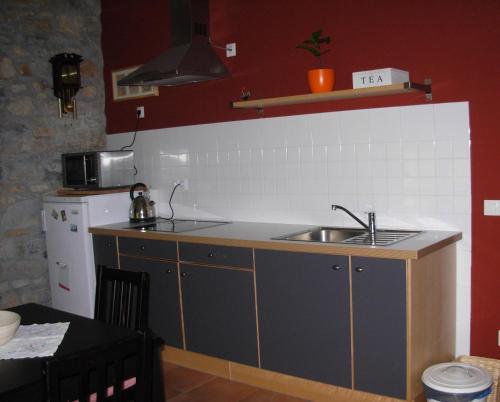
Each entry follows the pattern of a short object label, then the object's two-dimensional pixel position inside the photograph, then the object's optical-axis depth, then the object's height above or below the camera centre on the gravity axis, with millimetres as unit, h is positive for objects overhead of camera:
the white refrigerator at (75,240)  4043 -515
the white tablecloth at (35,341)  1917 -611
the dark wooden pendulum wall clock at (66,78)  4426 +719
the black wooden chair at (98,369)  1337 -494
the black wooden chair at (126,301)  2074 -574
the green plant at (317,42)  3301 +696
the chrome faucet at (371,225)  3172 -374
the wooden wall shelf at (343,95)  2996 +365
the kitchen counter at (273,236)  2695 -427
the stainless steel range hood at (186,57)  3389 +671
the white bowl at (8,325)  1985 -551
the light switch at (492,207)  2971 -282
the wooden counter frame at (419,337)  2678 -910
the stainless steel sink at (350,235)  3080 -443
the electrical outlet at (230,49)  3969 +796
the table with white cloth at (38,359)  1647 -614
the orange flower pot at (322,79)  3316 +472
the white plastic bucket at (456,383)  2555 -1038
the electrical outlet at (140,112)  4609 +446
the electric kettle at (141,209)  4188 -311
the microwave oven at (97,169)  4219 -4
